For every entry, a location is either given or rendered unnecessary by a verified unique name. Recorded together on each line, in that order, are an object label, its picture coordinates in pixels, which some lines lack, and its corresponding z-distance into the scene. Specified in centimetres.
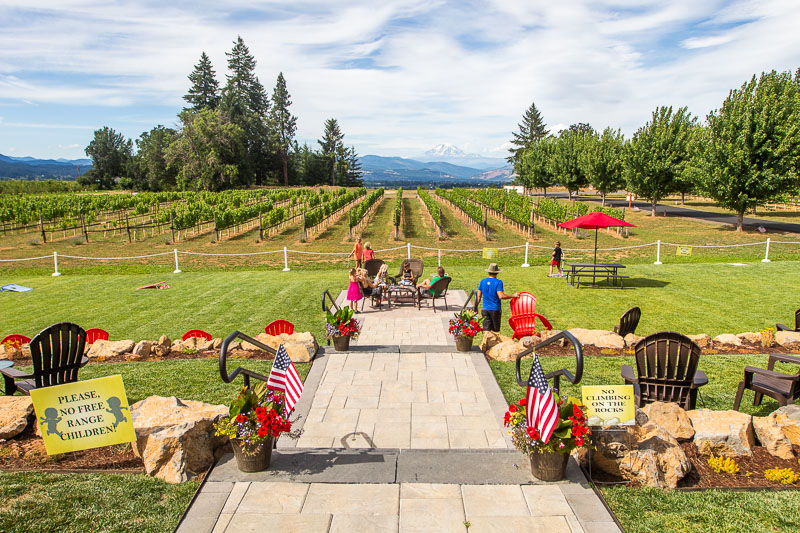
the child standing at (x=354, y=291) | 1062
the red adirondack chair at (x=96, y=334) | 898
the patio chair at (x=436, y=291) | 1129
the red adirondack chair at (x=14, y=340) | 830
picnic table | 1423
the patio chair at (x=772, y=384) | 537
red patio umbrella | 1395
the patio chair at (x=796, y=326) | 831
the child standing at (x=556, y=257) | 1609
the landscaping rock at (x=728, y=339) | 853
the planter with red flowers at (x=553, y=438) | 411
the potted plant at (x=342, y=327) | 793
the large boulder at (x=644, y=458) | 426
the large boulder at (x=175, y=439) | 436
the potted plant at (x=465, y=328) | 791
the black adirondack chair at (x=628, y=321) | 828
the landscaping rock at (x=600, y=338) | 828
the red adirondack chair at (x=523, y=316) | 848
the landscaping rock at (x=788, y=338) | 830
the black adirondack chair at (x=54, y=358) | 540
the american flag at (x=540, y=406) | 407
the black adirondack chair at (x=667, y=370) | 540
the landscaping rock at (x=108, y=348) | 819
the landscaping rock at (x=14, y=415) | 488
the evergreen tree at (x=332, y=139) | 10062
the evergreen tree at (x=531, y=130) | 9538
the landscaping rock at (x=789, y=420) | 474
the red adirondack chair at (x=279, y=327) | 862
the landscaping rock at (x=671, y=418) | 480
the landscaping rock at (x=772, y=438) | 462
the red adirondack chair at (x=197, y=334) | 892
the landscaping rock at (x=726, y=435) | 464
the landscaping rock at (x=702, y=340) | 839
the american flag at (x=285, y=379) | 469
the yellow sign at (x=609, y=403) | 438
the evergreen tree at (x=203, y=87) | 8356
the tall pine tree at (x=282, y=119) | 8531
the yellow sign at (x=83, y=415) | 417
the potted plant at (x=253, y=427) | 426
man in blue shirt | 879
